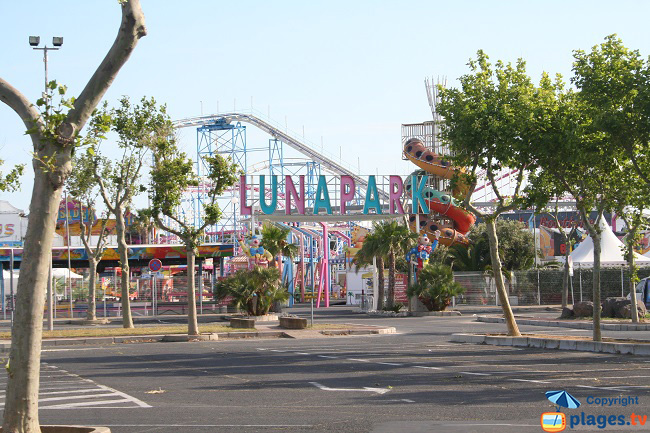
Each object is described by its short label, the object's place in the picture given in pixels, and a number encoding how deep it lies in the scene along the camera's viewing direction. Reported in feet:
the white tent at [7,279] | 200.81
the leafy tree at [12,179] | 77.05
